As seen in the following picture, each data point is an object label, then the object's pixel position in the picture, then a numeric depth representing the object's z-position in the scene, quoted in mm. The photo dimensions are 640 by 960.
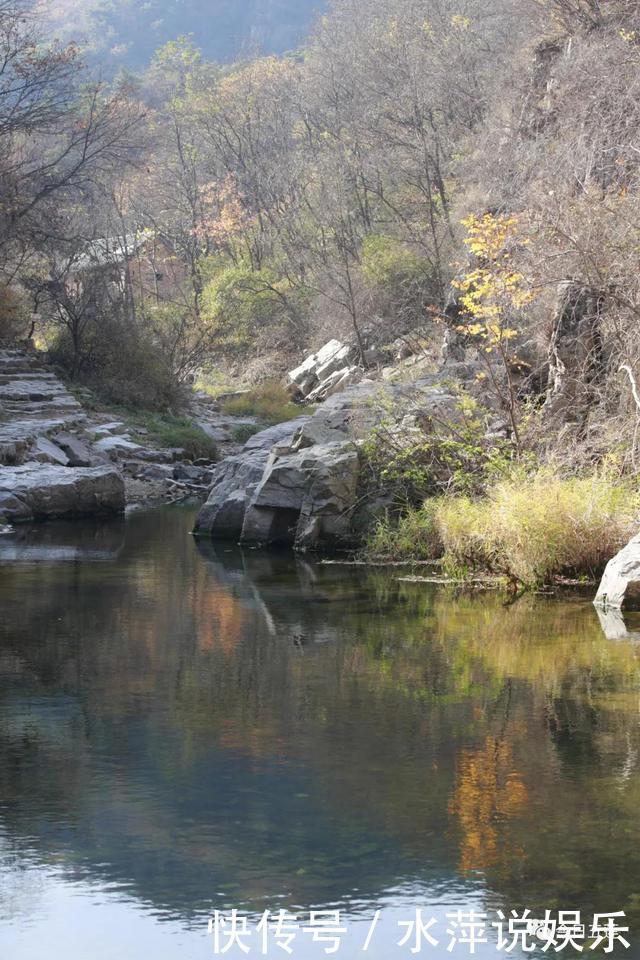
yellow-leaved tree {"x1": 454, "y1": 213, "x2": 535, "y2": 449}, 14445
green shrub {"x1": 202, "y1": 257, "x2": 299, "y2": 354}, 44281
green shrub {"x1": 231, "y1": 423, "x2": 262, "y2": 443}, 30127
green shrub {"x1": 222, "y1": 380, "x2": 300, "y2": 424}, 33500
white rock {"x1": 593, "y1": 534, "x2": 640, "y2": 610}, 10914
